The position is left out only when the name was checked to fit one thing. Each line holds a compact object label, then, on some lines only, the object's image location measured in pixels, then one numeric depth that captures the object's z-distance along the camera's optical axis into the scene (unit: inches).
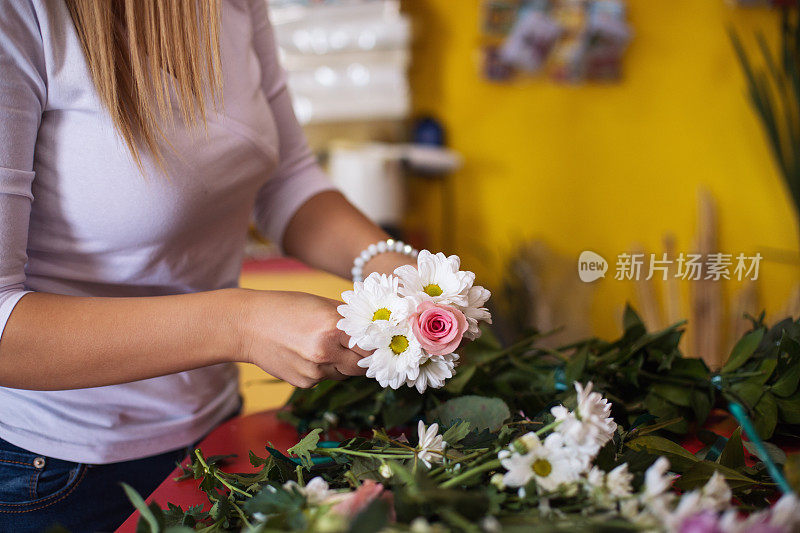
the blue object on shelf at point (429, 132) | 102.3
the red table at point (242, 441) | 25.5
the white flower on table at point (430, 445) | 20.8
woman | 23.8
